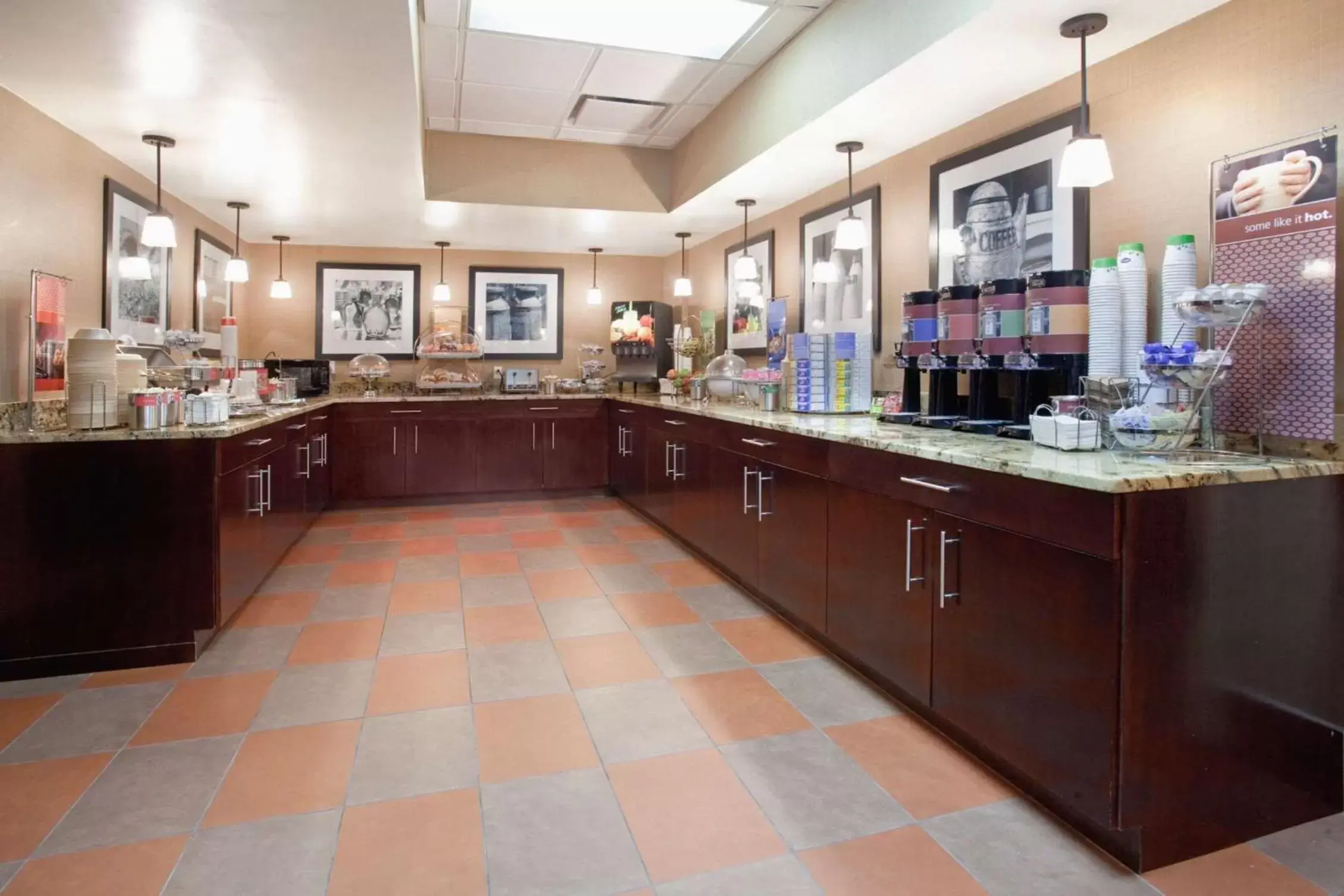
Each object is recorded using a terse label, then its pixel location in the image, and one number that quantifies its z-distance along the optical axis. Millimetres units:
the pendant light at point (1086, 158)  2342
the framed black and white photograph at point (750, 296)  5395
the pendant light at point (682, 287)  6074
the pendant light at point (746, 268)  5008
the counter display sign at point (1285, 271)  1981
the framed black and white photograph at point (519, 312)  7441
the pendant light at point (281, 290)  6414
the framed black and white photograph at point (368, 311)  7090
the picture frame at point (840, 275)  4125
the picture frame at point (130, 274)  4020
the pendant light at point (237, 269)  5391
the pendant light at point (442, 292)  7250
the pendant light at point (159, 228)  3752
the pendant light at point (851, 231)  3693
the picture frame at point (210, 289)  5469
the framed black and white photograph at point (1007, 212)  2889
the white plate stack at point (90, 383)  3008
